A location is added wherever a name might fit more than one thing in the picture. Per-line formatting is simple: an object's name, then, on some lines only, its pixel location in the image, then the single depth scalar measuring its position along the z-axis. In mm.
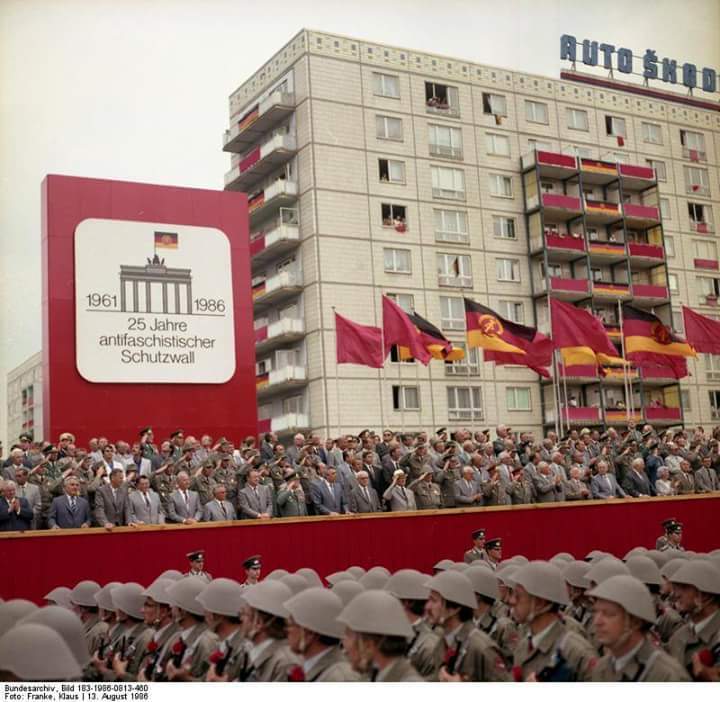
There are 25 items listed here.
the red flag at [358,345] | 15938
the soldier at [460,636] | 5004
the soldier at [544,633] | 4945
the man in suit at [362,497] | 10836
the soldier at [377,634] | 4410
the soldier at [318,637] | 4688
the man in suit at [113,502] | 9617
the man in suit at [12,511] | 9133
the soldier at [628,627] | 4457
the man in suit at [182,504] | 10094
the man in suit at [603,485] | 12477
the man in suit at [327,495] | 10805
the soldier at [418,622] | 5094
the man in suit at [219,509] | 10016
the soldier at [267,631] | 5008
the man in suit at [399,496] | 10922
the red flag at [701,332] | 16859
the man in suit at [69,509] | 9234
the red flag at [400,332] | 15945
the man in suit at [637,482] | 13023
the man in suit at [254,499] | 10420
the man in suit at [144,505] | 9773
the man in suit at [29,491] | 9685
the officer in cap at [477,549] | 9461
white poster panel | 16328
